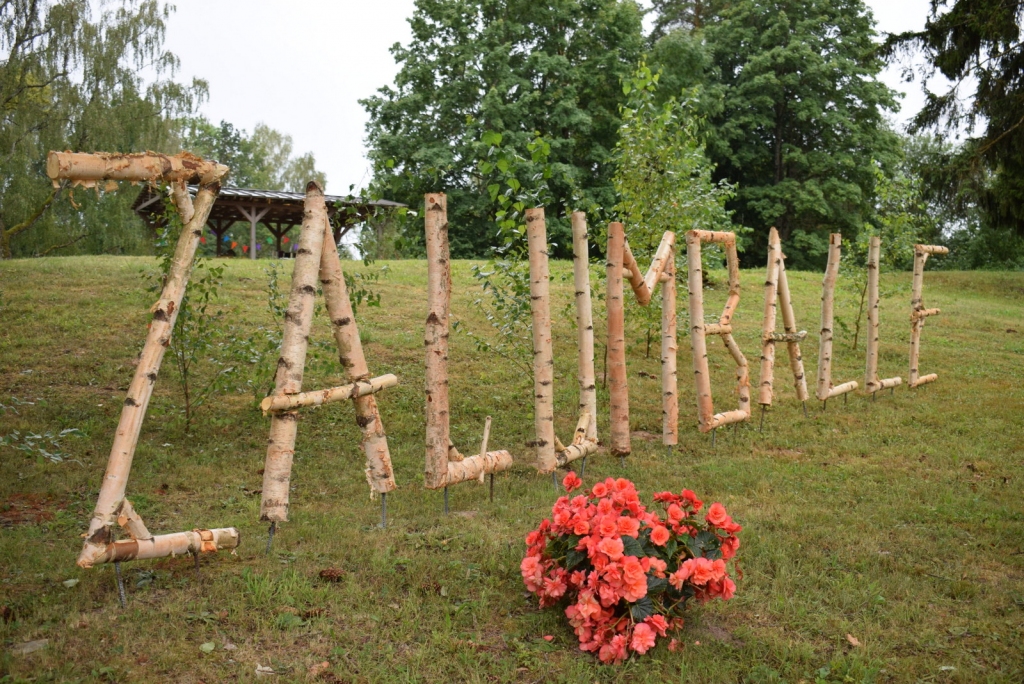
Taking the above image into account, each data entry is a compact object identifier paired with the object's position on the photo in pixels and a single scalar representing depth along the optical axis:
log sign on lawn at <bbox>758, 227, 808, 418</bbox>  9.42
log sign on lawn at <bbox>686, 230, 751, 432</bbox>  8.45
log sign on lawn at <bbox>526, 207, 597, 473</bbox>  6.66
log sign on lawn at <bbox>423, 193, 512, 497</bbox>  5.86
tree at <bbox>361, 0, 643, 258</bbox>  26.75
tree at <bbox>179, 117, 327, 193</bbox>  51.72
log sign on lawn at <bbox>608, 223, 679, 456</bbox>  7.55
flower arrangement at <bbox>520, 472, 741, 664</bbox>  4.19
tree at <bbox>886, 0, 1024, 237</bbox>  12.26
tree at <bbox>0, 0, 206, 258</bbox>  23.61
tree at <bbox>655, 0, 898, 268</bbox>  29.66
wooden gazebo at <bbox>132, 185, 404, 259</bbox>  21.59
